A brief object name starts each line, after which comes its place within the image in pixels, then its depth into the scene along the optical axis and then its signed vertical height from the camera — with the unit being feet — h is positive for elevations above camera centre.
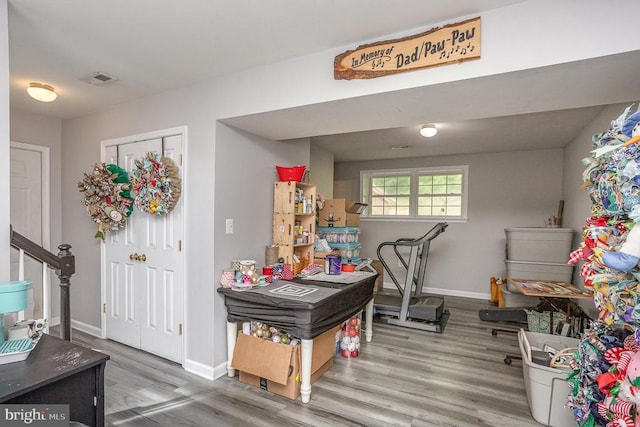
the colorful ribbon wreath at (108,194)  10.07 +0.27
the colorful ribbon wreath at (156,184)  9.16 +0.57
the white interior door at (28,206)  11.57 -0.17
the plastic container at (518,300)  15.28 -4.33
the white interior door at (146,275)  9.70 -2.32
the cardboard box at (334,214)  13.85 -0.34
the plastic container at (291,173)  10.53 +1.07
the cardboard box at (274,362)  7.89 -4.01
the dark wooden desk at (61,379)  3.99 -2.27
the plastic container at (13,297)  4.37 -1.32
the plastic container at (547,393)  6.92 -4.06
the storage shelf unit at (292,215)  10.50 -0.33
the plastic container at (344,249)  13.09 -1.74
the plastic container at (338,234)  13.19 -1.14
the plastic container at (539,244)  14.24 -1.58
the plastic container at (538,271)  14.51 -2.84
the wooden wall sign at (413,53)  5.77 +3.00
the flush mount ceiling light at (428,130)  12.66 +3.07
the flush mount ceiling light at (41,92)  8.93 +3.06
